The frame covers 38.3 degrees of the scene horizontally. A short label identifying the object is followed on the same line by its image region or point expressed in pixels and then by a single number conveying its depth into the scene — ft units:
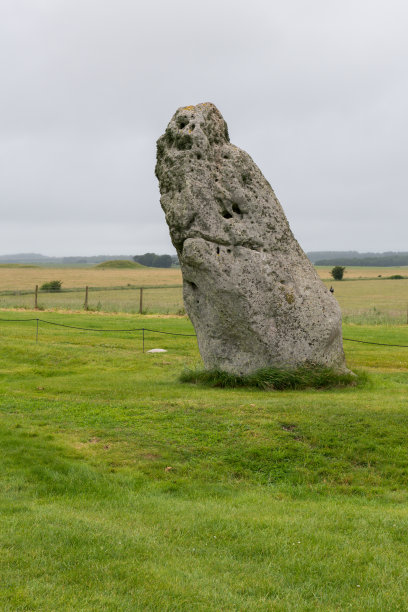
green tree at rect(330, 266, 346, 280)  297.94
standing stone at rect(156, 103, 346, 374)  47.39
